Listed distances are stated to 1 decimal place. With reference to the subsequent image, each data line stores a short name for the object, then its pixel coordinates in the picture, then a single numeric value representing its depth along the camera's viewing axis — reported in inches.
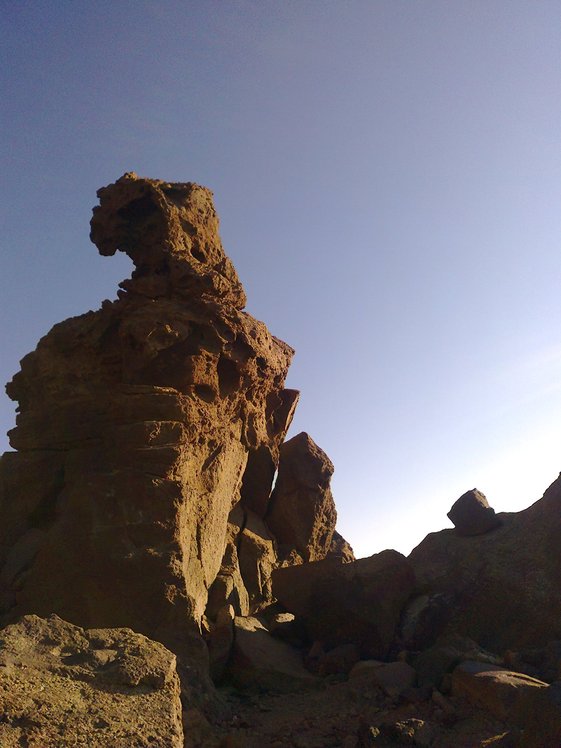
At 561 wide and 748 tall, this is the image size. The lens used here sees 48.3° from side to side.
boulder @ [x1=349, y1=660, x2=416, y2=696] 303.9
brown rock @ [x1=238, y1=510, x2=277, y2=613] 437.1
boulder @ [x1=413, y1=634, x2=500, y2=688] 307.9
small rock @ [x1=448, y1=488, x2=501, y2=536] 476.4
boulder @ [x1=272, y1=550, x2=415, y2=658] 373.7
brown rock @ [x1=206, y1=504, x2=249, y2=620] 378.6
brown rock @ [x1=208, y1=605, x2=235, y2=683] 332.2
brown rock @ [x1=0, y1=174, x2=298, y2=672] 312.8
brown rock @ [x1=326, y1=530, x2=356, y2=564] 570.8
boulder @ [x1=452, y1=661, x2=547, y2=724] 252.1
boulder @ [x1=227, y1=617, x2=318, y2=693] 332.2
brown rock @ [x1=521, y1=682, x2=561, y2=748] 201.9
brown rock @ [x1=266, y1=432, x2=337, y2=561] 504.4
